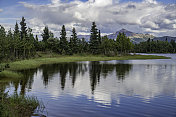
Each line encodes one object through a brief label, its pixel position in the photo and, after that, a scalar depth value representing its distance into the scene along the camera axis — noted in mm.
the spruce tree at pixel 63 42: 107750
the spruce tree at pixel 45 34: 130050
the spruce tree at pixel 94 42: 111812
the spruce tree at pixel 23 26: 105481
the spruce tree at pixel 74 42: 113788
